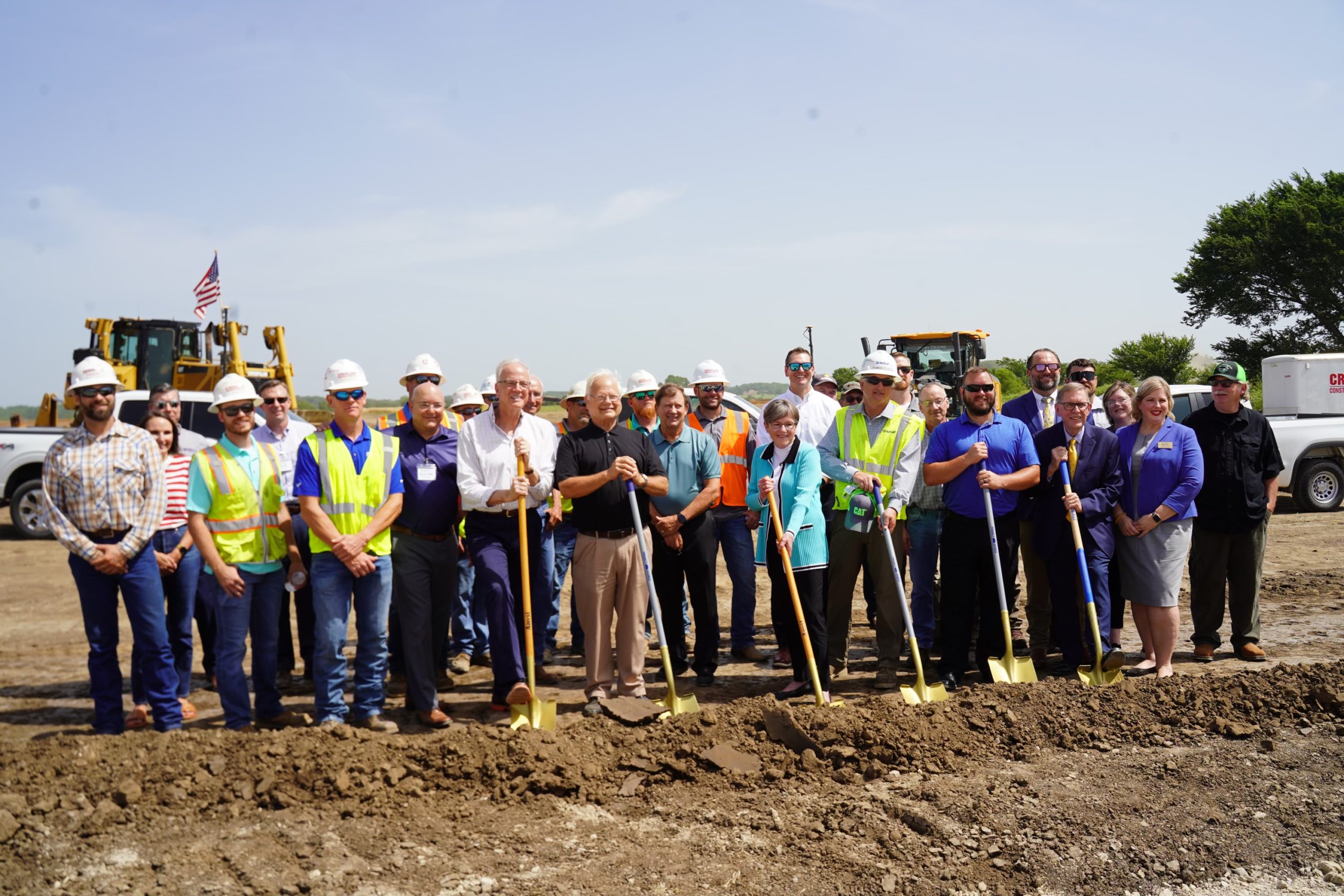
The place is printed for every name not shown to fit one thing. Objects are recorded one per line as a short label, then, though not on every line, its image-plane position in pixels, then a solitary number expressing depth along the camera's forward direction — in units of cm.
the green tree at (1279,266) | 3778
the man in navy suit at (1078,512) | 655
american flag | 1880
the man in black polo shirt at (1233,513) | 692
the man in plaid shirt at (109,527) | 533
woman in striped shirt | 597
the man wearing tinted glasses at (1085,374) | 719
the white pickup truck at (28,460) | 1327
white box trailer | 1549
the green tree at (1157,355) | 3841
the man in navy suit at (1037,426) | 689
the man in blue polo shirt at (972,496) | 634
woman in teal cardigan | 623
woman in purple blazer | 648
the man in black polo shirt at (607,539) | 594
